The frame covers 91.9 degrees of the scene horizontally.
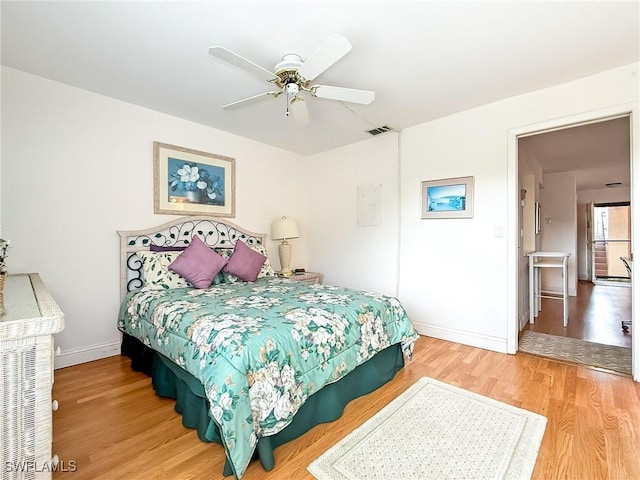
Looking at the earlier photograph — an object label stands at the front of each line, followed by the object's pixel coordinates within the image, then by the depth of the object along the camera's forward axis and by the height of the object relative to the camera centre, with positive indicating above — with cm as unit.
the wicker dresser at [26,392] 106 -54
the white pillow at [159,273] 284 -30
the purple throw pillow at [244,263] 327 -24
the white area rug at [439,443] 151 -112
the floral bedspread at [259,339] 144 -59
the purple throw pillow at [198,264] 292 -23
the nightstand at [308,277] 407 -49
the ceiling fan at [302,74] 172 +107
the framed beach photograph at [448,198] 328 +47
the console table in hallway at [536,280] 400 -56
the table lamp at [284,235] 417 +8
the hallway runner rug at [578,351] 274 -108
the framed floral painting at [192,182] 329 +68
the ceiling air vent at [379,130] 370 +135
